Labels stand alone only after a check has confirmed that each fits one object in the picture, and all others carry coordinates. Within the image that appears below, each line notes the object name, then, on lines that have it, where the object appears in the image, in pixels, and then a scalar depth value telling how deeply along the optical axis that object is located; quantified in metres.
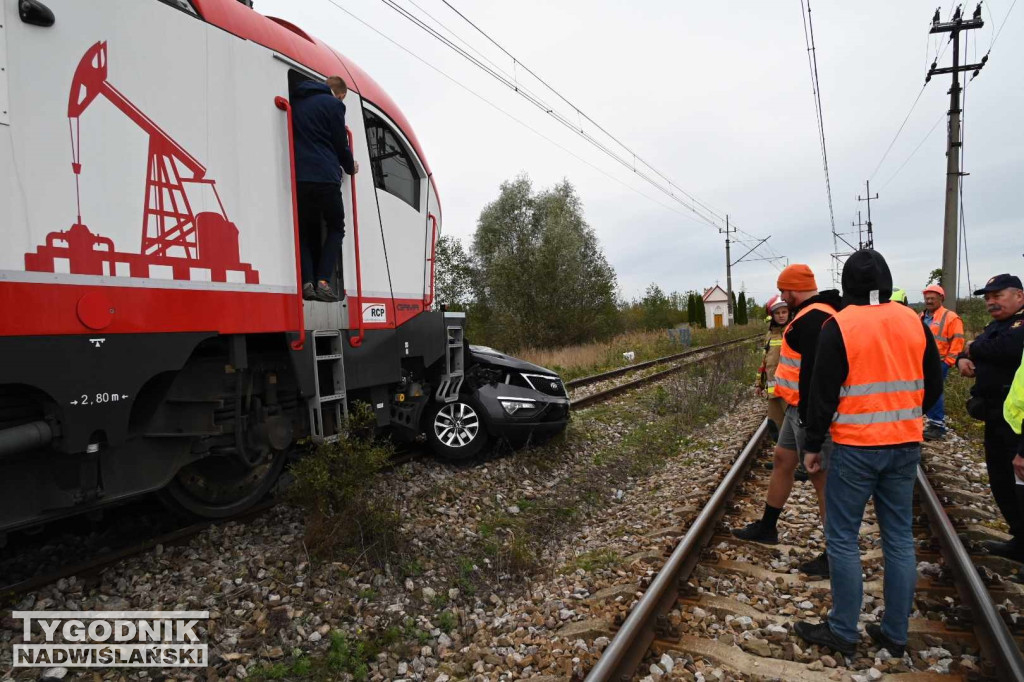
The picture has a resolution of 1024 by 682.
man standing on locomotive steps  4.48
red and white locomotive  2.90
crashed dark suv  6.61
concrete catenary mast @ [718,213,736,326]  37.72
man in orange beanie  3.96
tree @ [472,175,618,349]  30.09
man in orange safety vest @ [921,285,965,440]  7.86
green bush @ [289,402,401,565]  4.16
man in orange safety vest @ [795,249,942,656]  3.03
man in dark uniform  4.48
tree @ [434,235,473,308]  44.94
